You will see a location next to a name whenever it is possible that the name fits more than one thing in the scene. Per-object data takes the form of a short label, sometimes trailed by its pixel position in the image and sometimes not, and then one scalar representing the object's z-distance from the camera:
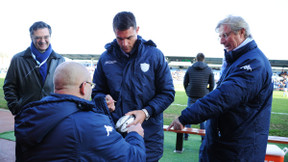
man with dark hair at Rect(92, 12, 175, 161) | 2.07
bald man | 1.18
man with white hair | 1.76
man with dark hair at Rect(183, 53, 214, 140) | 5.64
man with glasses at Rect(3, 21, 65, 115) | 3.03
